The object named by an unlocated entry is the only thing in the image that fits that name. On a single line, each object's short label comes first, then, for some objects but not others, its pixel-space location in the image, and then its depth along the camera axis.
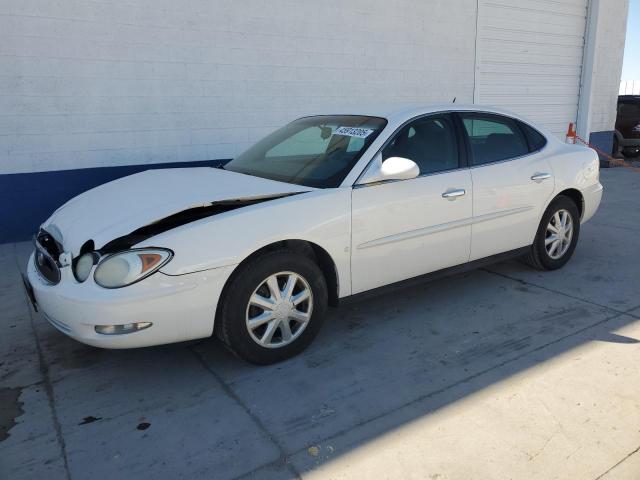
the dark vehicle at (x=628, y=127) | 13.65
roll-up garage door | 10.32
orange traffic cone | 11.23
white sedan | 2.80
